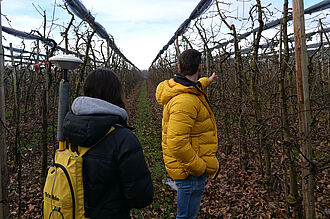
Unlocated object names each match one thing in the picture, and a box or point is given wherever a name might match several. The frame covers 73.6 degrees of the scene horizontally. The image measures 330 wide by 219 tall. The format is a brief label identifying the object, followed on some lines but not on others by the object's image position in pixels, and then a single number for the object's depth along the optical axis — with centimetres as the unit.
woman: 127
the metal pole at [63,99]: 167
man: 179
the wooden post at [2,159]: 246
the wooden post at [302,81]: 189
